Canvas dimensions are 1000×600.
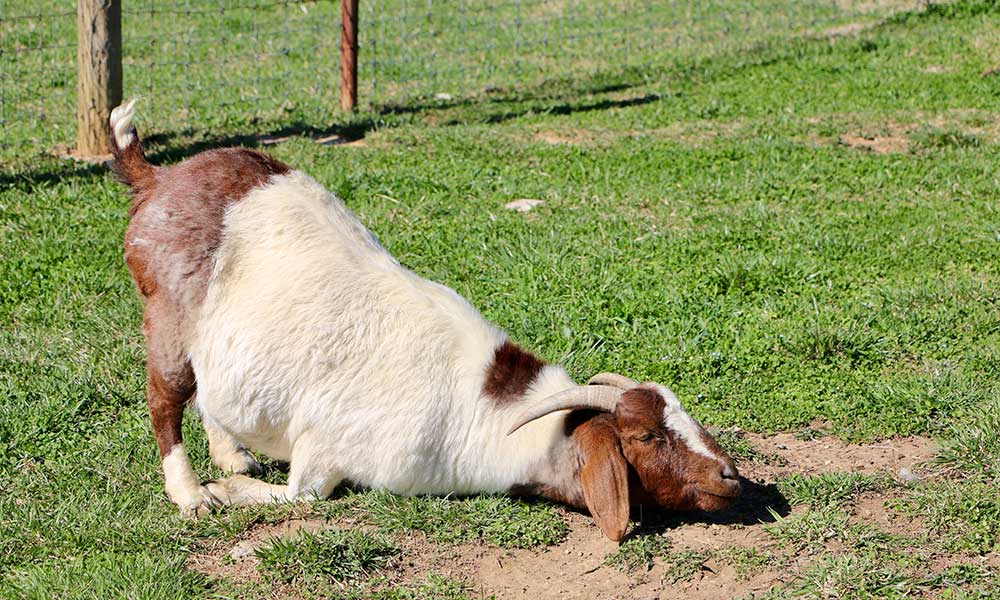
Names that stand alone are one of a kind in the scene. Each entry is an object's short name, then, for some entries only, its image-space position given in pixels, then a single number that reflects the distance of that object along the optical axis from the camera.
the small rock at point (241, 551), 8.50
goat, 8.73
